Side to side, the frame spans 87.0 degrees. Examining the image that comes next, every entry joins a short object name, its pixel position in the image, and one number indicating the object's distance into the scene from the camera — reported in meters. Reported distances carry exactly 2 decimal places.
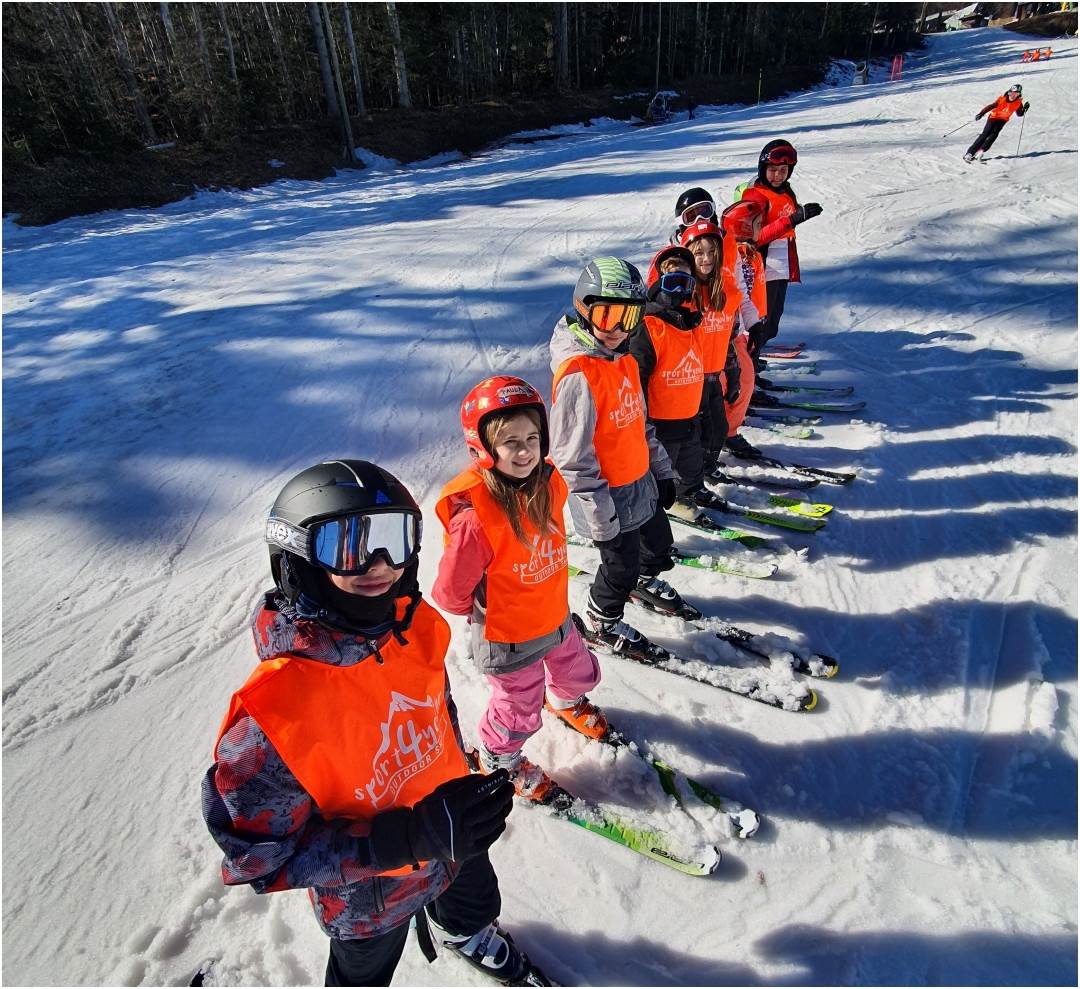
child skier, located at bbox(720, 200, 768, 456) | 4.73
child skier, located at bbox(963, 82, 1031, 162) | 11.73
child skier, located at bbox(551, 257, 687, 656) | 2.81
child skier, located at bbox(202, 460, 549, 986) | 1.34
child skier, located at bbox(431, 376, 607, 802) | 2.15
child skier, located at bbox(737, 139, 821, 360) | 5.46
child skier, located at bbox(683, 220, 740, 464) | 3.89
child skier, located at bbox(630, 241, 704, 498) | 3.50
